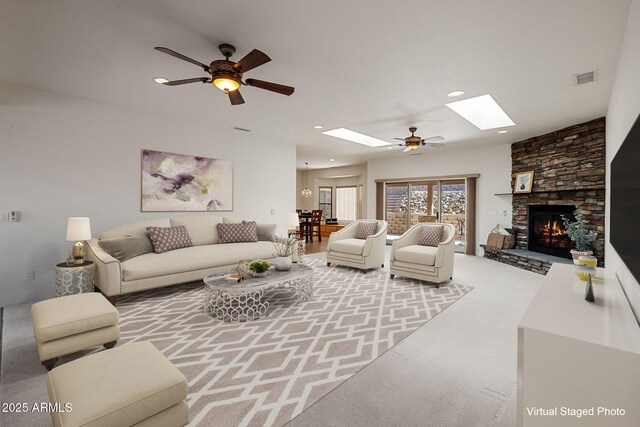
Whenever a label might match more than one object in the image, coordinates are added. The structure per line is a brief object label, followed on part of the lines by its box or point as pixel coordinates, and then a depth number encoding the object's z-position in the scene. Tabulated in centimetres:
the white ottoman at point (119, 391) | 117
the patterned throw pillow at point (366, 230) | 555
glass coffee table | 300
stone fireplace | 477
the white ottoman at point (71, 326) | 202
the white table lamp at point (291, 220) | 580
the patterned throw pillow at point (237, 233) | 493
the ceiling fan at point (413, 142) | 500
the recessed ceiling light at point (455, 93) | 359
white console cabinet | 115
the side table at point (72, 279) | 319
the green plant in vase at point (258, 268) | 329
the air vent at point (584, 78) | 309
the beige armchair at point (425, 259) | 422
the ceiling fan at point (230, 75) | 250
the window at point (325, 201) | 1179
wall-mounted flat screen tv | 128
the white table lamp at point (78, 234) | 337
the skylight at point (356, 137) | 598
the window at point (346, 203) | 1108
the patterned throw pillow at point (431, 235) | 479
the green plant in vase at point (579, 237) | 262
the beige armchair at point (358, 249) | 500
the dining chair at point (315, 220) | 932
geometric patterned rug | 181
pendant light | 1086
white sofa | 331
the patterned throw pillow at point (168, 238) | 406
